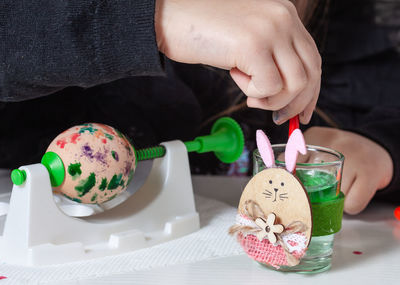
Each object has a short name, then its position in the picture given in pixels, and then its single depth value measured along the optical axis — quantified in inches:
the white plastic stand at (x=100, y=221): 19.7
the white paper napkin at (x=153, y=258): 19.0
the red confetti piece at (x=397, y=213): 26.1
